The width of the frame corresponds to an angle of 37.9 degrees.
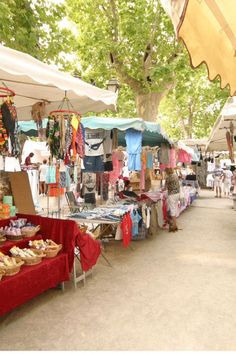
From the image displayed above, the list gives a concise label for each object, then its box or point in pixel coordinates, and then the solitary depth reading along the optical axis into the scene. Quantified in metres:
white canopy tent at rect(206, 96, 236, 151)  6.97
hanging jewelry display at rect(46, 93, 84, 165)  5.74
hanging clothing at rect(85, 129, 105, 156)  8.83
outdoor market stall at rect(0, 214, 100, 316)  4.30
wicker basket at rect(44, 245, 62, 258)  5.19
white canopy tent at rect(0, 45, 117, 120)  3.96
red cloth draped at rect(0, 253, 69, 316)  4.20
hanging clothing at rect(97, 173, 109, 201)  10.28
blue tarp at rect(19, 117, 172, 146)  7.57
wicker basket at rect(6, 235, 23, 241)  5.32
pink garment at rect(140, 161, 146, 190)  10.36
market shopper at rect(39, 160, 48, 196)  14.73
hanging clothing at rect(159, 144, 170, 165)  12.66
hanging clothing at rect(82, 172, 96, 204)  10.46
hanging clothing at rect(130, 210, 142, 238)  8.38
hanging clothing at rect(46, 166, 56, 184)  11.54
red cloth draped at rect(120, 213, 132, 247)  7.49
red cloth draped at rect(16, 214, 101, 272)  5.50
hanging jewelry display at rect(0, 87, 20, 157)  4.51
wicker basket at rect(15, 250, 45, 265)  4.87
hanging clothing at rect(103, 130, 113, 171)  8.93
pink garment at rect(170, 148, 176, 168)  12.95
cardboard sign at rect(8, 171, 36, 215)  6.48
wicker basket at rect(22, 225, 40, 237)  5.44
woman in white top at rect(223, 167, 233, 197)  20.31
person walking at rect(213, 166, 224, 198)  20.67
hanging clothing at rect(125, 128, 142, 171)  8.20
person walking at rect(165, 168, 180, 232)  10.40
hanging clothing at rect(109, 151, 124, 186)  9.65
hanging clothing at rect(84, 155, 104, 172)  9.09
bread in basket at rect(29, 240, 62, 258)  5.20
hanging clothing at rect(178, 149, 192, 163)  16.16
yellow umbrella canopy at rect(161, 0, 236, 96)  2.36
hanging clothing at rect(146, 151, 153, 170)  11.21
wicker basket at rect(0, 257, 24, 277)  4.39
